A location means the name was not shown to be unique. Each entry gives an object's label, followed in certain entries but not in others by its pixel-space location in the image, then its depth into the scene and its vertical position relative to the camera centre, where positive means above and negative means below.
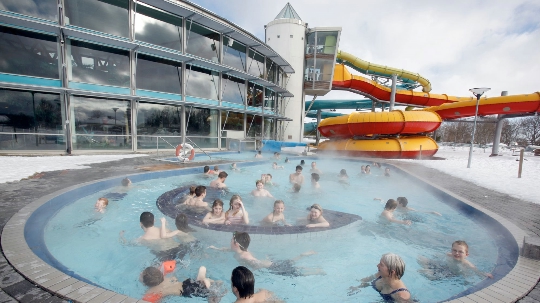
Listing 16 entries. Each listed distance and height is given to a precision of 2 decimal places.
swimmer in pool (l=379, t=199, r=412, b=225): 5.48 -1.78
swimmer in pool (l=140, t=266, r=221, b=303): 2.64 -1.77
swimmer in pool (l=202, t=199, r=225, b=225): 4.51 -1.61
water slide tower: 22.39 +7.32
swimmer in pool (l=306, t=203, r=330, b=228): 4.57 -1.61
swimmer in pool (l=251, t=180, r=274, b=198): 6.80 -1.78
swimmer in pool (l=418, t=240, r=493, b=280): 3.47 -1.82
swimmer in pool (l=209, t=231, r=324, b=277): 3.52 -1.92
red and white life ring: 10.32 -1.11
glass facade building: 10.49 +2.61
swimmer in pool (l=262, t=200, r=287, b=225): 4.88 -1.72
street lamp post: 10.69 +2.04
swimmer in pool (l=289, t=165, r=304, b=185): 8.81 -1.72
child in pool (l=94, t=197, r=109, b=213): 5.15 -1.70
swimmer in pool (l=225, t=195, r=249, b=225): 4.69 -1.63
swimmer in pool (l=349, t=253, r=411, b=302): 2.65 -1.63
